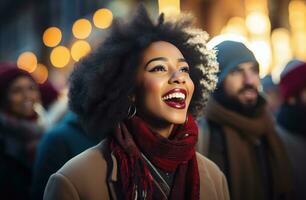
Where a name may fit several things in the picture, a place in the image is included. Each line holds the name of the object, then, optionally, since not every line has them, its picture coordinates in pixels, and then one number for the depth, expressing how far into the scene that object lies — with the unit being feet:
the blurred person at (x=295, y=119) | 16.81
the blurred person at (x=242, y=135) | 14.84
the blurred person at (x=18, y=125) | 16.10
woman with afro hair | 10.16
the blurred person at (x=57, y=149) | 14.32
